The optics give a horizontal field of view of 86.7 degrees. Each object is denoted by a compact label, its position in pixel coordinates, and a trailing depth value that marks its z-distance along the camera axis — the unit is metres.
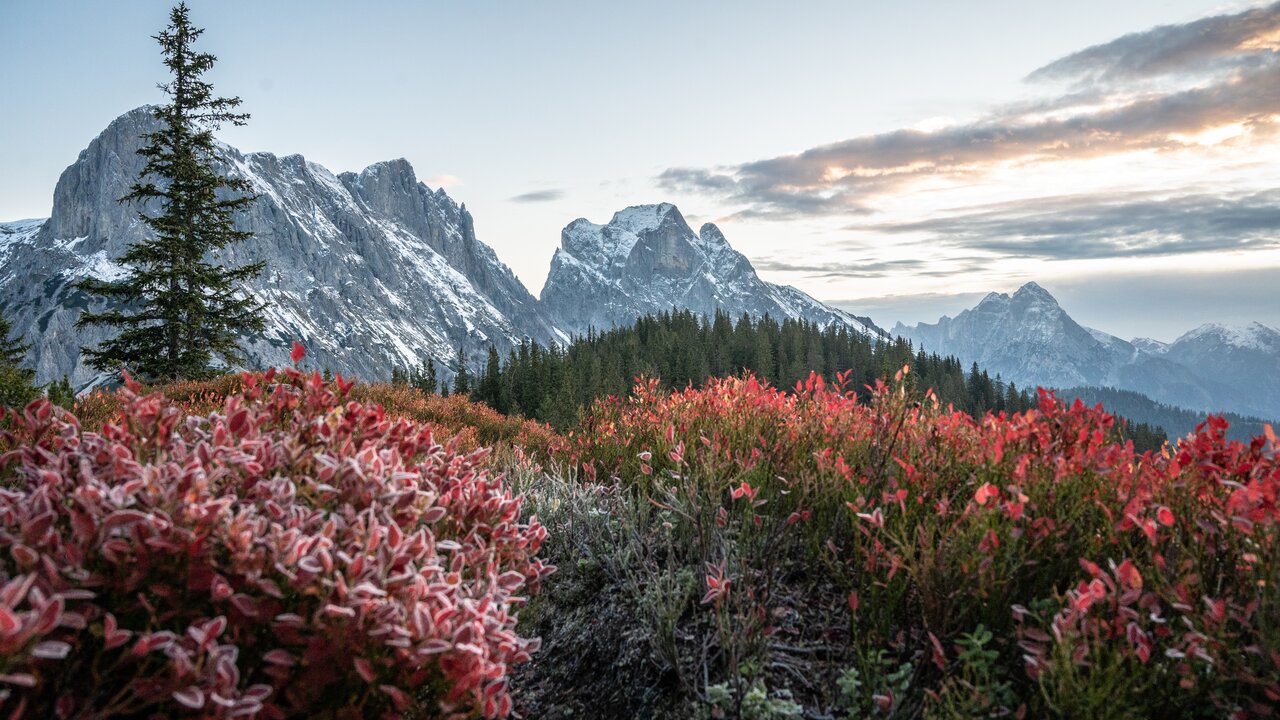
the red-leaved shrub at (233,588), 1.85
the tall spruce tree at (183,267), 22.58
